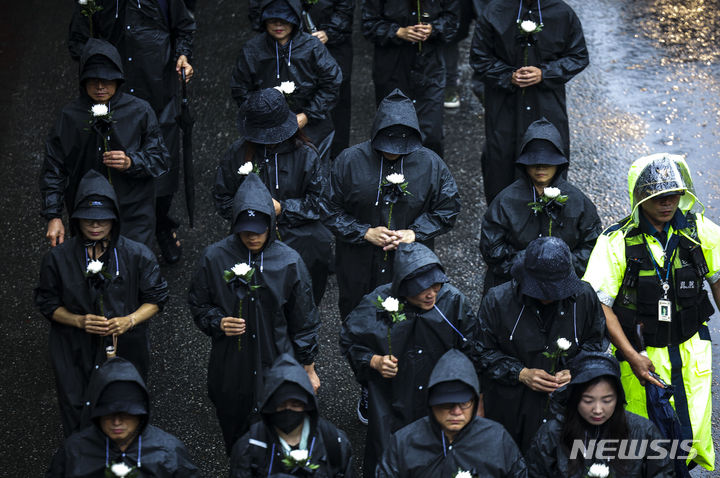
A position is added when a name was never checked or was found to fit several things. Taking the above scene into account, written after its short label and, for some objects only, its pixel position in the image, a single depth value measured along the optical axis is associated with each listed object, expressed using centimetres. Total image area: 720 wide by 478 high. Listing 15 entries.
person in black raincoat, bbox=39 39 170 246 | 2116
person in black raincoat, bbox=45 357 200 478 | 1562
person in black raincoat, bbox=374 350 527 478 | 1535
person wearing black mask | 1552
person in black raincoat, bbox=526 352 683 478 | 1526
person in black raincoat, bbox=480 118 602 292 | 1931
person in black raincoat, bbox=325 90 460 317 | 2005
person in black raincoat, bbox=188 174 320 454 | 1820
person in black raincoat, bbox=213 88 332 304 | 2056
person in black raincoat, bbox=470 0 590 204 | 2275
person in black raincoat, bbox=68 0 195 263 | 2425
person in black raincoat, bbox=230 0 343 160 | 2292
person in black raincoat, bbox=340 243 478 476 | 1747
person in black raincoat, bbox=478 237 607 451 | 1692
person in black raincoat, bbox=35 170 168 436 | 1845
